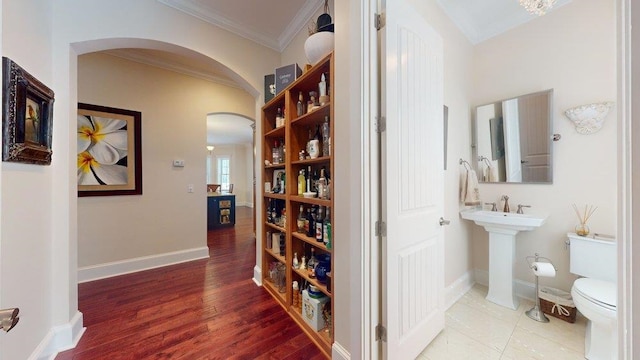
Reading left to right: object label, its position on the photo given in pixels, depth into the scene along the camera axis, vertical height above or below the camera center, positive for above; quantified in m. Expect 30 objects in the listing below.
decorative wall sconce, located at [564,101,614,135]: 1.82 +0.51
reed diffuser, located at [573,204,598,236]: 1.89 -0.34
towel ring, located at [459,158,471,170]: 2.40 +0.16
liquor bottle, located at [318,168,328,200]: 1.73 -0.06
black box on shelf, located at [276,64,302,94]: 2.06 +0.95
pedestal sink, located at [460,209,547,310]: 2.06 -0.67
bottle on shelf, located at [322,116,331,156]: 1.78 +0.32
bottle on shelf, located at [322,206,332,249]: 1.66 -0.37
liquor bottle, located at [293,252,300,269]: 2.02 -0.73
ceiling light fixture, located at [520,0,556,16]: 1.59 +1.21
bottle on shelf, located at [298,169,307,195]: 1.99 -0.03
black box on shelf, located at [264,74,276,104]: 2.42 +1.00
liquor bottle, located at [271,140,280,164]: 2.41 +0.28
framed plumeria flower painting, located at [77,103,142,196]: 2.67 +0.36
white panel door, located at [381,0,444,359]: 1.30 -0.01
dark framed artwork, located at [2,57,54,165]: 1.18 +0.37
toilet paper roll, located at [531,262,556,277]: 1.88 -0.75
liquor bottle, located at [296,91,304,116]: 1.97 +0.62
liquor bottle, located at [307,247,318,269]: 1.94 -0.70
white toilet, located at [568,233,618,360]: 1.42 -0.75
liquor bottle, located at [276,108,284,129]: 2.26 +0.61
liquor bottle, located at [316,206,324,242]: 1.77 -0.38
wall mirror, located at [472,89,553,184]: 2.13 +0.39
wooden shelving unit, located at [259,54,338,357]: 1.67 +0.07
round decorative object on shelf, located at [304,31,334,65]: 1.66 +0.98
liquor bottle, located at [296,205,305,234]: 2.04 -0.37
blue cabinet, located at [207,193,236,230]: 5.41 -0.74
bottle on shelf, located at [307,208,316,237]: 1.90 -0.39
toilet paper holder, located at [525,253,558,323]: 1.90 -1.14
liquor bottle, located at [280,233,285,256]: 2.42 -0.66
